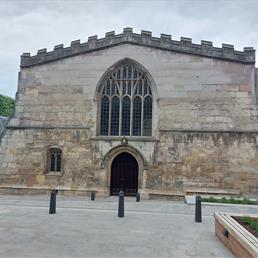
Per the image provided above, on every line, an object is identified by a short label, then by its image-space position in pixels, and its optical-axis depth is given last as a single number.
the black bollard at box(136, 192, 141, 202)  16.56
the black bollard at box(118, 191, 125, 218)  11.55
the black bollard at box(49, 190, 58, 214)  12.05
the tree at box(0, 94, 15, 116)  35.88
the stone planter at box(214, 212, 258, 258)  6.01
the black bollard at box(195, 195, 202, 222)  10.87
